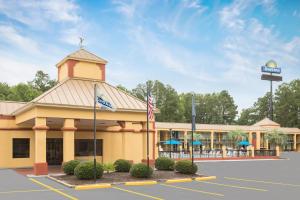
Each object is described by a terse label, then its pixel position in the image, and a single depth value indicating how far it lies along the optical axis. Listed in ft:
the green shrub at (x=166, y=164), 83.25
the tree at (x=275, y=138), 223.71
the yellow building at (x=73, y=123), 80.07
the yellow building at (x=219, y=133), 215.92
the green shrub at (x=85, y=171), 64.08
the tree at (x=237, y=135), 222.89
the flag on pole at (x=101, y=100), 70.40
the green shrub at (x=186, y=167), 74.95
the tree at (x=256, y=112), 371.76
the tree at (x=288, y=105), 333.83
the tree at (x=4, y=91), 232.32
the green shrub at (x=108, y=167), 74.20
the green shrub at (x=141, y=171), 68.23
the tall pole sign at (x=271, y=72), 282.97
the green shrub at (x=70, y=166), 72.05
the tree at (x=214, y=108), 373.13
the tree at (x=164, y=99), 315.58
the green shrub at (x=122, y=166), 78.38
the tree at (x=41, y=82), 280.92
